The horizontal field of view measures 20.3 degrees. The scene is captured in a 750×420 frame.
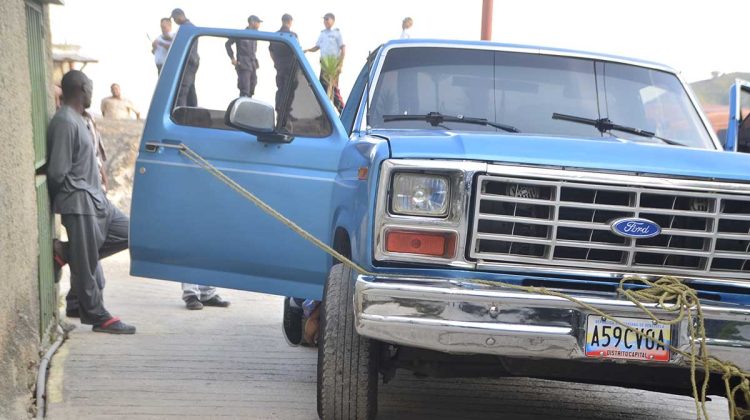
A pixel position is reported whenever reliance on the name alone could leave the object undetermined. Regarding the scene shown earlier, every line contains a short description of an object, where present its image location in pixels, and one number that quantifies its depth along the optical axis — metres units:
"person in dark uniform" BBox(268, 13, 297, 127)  11.89
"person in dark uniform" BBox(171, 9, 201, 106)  12.15
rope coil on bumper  8.00
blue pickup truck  8.03
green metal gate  12.78
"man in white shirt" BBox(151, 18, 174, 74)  26.30
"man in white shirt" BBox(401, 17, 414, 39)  31.37
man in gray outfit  13.75
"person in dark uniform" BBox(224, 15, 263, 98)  12.84
